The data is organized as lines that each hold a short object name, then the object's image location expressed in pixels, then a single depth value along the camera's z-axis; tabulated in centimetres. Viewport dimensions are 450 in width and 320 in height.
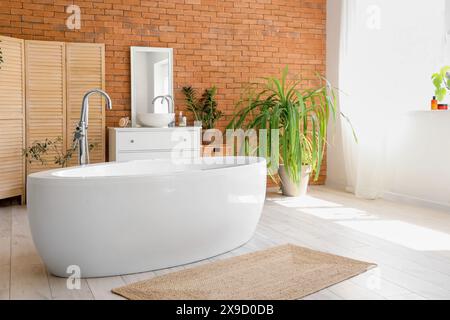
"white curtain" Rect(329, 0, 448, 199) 568
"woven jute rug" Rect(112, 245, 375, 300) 285
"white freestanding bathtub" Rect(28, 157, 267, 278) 302
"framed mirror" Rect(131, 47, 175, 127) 626
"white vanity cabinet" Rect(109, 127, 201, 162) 577
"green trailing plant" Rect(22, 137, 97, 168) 560
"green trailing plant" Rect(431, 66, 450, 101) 532
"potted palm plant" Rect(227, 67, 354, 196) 593
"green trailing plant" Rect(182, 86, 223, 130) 648
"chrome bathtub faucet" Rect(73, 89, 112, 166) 382
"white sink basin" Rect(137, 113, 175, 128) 593
